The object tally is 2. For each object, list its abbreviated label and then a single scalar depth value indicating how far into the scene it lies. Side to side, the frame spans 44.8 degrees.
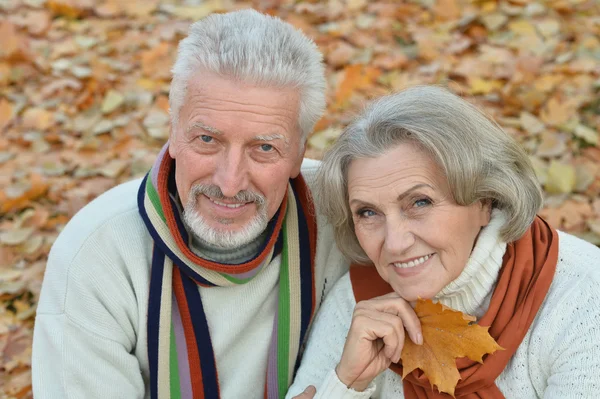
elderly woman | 2.20
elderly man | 2.33
